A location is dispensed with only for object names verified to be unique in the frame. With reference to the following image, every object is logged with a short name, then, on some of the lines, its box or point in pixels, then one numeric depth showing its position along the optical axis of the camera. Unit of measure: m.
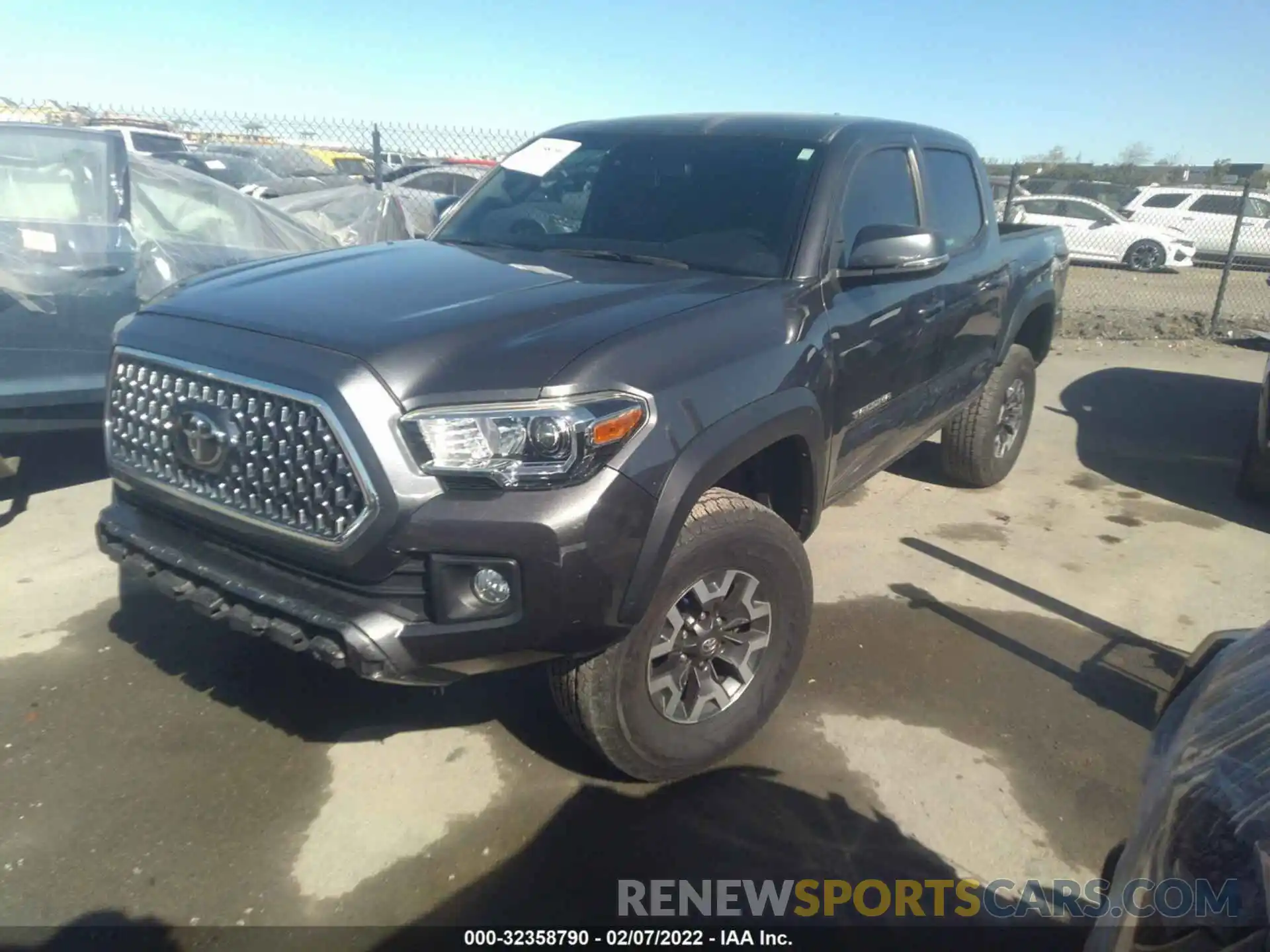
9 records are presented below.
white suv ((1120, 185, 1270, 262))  17.66
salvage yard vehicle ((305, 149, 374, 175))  17.89
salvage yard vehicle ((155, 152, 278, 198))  11.55
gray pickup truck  2.20
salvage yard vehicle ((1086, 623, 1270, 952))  1.21
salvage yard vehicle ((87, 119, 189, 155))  14.05
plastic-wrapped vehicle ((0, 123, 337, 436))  4.58
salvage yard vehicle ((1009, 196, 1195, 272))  17.14
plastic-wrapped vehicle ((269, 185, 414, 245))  7.64
